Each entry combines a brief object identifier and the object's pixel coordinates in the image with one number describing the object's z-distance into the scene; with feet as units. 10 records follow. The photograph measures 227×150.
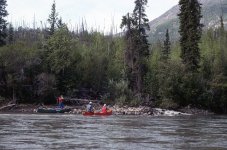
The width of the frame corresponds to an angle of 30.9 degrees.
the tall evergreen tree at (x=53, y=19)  241.96
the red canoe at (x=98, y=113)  152.35
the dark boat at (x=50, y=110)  156.46
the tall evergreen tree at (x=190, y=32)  198.49
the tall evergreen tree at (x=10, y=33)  285.23
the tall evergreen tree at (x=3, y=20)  223.73
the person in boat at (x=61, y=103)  170.50
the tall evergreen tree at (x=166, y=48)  272.80
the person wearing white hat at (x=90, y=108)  152.84
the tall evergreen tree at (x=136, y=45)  209.05
